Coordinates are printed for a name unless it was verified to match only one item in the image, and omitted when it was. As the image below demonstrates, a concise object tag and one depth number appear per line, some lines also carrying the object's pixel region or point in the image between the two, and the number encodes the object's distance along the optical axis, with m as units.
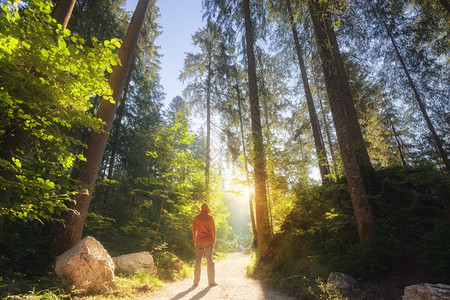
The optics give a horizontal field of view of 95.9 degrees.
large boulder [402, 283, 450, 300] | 2.61
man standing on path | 6.01
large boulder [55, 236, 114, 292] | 4.23
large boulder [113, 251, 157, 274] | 5.86
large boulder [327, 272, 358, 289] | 4.12
